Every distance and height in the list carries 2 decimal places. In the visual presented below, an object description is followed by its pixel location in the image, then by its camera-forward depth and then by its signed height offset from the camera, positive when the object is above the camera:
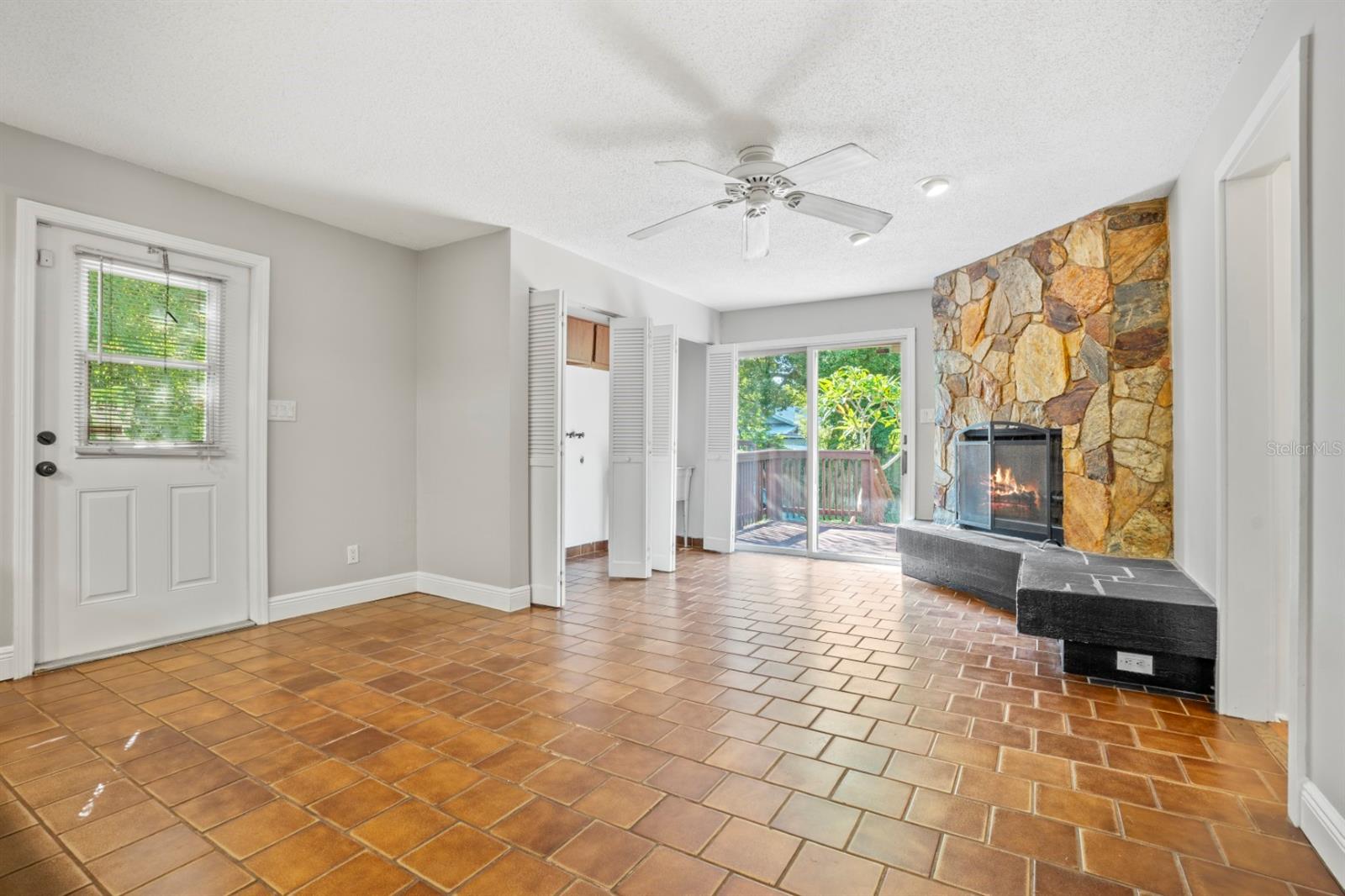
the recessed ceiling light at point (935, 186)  3.28 +1.37
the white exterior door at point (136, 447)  2.95 +0.00
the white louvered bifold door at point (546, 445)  4.11 +0.02
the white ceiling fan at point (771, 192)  2.64 +1.14
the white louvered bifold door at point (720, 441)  6.18 +0.07
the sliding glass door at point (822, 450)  5.71 -0.01
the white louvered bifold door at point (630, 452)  4.96 -0.03
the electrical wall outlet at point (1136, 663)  2.71 -0.92
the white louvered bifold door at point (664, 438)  5.18 +0.08
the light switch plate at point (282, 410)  3.73 +0.22
